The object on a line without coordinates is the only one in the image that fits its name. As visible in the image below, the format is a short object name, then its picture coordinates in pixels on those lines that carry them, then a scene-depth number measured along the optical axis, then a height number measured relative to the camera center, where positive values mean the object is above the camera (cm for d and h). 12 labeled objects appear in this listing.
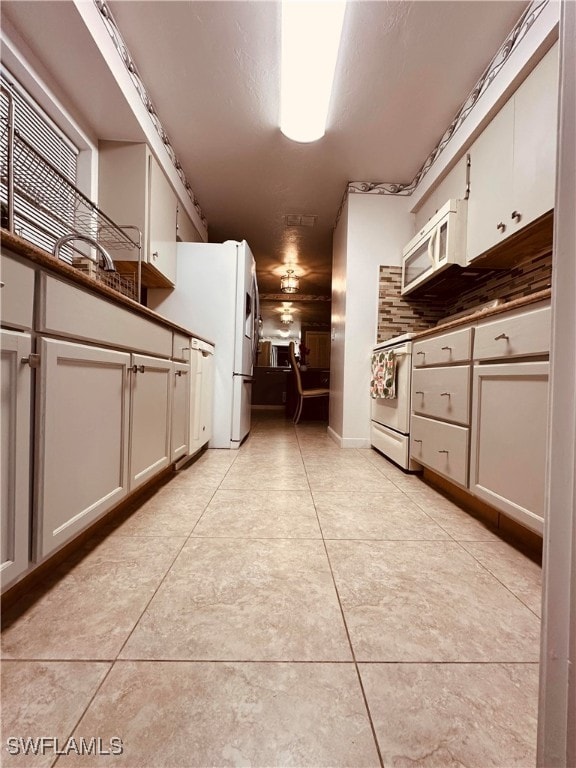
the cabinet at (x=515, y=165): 149 +110
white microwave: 214 +94
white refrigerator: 278 +58
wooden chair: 465 -15
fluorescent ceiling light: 154 +166
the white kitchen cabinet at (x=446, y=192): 218 +136
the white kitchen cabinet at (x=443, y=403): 150 -9
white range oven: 216 -21
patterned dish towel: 235 +6
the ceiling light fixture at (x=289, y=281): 564 +166
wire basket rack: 95 +77
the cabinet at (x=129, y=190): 218 +120
